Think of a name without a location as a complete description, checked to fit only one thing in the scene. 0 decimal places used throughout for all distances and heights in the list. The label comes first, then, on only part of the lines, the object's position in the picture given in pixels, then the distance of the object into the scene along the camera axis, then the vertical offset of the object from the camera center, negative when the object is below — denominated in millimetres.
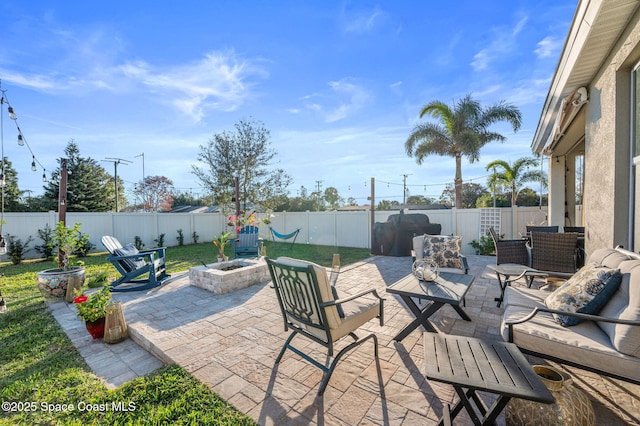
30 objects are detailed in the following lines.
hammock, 10041 -1066
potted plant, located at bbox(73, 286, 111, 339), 2807 -1109
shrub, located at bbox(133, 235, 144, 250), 9719 -1185
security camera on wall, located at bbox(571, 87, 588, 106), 3553 +1534
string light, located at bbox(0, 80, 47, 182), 4699 +1841
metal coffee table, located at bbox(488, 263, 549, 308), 3021 -877
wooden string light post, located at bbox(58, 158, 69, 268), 4278 +388
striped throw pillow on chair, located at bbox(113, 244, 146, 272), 4473 -850
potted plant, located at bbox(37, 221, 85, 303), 3969 -1003
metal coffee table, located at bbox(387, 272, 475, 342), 2586 -904
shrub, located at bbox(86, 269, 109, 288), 4715 -1299
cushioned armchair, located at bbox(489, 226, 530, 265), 4363 -787
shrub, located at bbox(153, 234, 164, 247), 10312 -1222
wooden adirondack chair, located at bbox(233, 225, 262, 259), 6461 -901
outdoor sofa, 1501 -896
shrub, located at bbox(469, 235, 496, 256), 7332 -1148
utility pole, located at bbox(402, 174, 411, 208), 27488 +2107
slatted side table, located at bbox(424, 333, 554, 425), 1140 -814
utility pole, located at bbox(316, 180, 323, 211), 26425 +2471
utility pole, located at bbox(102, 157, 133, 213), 16891 +3334
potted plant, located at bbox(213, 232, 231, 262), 5508 -745
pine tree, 14930 +1483
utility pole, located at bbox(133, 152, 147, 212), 22016 +1707
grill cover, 7469 -699
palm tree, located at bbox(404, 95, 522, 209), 9875 +3206
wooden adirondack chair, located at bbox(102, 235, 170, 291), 4409 -987
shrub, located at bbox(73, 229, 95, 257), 8375 -1288
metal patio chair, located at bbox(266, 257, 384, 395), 1917 -821
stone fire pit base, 4305 -1164
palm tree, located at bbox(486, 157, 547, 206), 12125 +1740
